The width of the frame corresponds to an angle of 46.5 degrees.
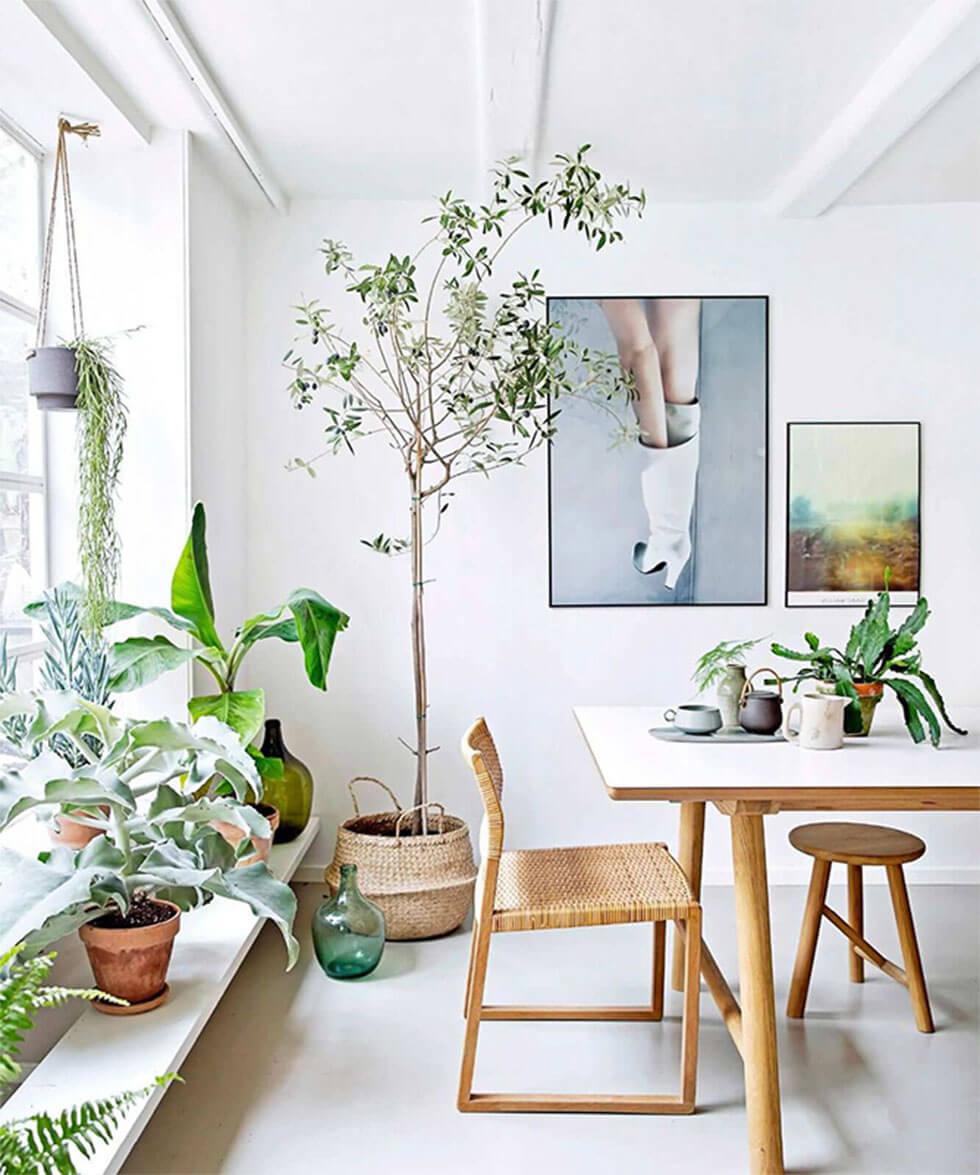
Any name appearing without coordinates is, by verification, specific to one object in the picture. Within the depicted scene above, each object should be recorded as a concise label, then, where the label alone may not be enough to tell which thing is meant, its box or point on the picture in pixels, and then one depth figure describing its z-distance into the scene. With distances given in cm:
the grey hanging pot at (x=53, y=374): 297
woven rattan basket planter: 371
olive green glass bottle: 391
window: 319
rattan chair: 253
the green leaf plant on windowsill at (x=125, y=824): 231
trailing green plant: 301
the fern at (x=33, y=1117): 122
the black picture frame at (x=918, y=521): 432
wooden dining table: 229
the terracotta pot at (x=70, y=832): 284
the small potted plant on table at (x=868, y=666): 284
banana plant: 315
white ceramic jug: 268
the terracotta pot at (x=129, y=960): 243
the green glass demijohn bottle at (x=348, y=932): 328
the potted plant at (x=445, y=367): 373
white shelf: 204
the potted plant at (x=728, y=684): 293
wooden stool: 298
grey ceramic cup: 286
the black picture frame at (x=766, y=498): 430
